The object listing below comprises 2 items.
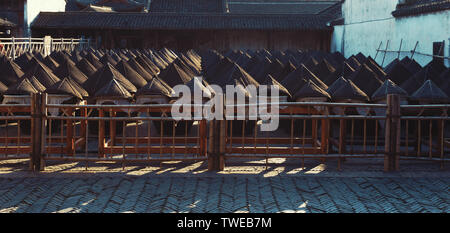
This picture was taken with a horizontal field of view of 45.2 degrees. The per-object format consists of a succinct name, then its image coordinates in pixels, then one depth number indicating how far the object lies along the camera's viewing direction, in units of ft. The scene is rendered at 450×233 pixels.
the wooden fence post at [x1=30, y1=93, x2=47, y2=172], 23.31
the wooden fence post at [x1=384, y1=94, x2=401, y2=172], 23.65
